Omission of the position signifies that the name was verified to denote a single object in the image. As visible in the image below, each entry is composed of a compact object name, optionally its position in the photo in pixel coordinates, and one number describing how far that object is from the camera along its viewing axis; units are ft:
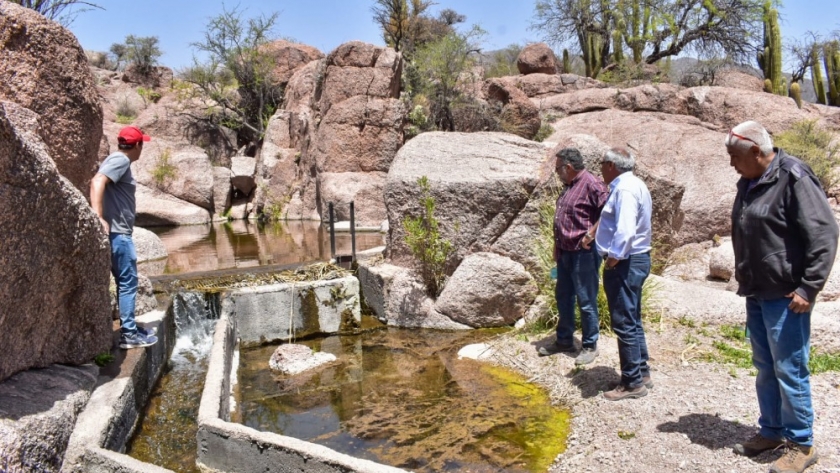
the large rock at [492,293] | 21.93
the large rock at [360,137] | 55.72
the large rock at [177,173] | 58.65
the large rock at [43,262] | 11.27
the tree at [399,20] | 79.30
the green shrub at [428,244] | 22.88
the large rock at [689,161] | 31.58
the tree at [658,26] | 79.51
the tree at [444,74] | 60.44
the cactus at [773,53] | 71.74
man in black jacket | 9.64
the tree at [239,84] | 76.38
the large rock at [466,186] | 22.63
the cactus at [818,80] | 75.02
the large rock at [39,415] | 10.30
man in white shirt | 13.56
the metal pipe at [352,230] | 28.69
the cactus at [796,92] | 66.03
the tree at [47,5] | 30.30
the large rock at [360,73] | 56.39
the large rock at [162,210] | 56.29
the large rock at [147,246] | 35.06
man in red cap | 15.64
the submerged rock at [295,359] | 19.33
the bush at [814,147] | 40.47
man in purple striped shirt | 16.26
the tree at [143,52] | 94.73
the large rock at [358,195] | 51.24
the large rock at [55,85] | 14.78
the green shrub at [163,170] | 58.39
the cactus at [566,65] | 86.89
